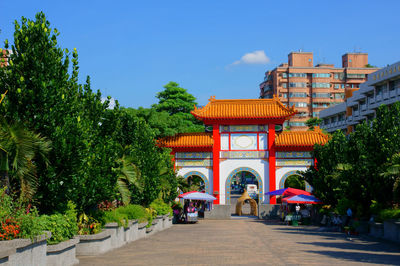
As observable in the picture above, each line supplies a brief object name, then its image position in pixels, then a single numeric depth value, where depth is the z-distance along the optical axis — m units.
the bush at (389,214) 20.12
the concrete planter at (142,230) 20.73
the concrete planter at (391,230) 19.25
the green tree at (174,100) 56.75
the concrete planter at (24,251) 8.85
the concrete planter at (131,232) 18.54
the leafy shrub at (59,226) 11.49
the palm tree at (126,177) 18.43
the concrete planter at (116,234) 16.31
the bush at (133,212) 19.87
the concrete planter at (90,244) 14.33
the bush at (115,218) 17.03
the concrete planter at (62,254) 11.22
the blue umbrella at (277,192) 34.88
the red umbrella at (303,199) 29.98
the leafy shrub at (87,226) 14.88
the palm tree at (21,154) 10.99
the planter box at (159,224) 24.96
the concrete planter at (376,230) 21.53
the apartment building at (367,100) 50.34
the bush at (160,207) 26.65
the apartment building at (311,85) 90.56
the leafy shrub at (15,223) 9.57
